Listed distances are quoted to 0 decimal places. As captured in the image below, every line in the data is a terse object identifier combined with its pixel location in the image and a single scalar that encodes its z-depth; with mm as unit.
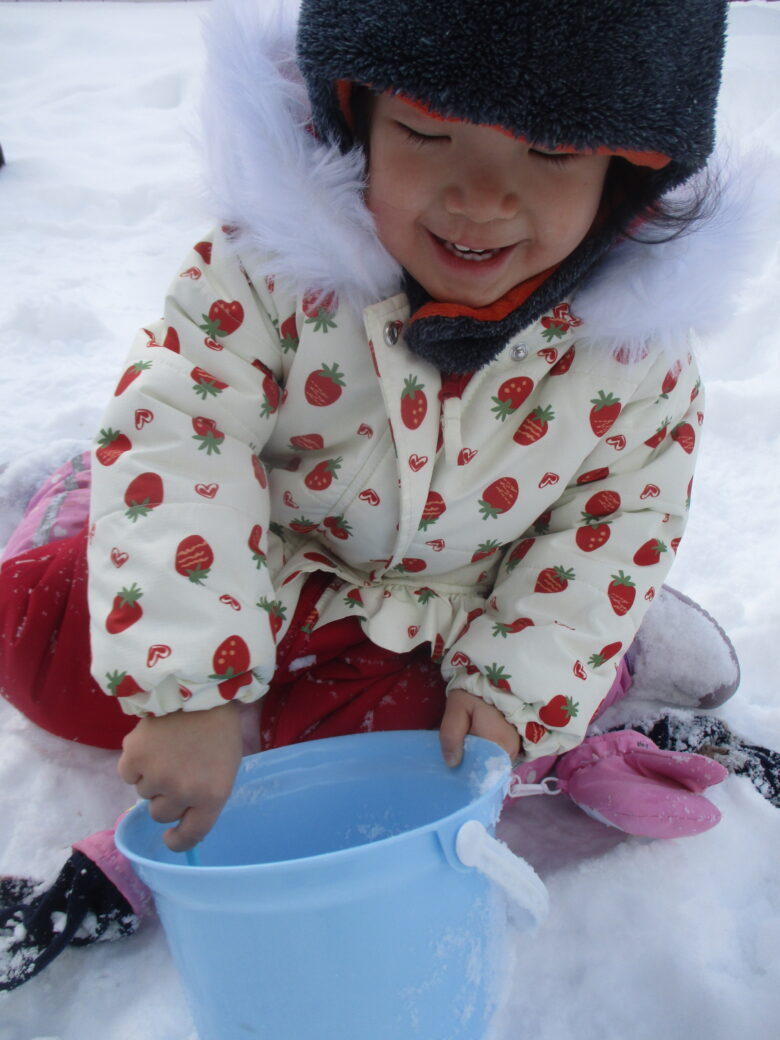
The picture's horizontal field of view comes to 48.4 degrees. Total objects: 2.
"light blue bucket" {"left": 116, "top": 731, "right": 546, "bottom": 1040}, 632
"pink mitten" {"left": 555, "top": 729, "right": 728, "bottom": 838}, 966
